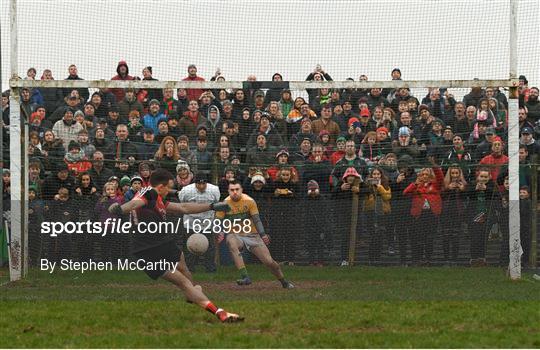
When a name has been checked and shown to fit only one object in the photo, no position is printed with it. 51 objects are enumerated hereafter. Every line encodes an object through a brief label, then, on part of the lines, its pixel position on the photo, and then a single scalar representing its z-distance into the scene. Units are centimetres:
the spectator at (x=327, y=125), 1936
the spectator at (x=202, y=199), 1862
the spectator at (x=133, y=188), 1884
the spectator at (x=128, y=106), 1941
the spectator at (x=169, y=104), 1942
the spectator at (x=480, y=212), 1883
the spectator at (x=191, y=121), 1941
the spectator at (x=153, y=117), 1942
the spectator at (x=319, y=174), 1914
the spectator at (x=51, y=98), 1938
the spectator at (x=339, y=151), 1936
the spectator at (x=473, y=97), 1911
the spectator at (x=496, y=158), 1889
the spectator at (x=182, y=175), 1894
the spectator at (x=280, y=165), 1908
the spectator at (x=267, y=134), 1928
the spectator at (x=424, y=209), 1891
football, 1852
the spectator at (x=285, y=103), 1911
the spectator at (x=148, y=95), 1945
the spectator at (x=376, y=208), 1909
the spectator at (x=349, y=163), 1920
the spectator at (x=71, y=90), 1864
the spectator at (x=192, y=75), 1898
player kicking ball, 1275
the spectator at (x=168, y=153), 1909
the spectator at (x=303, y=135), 1934
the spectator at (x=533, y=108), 1975
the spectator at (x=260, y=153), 1931
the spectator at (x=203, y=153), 1941
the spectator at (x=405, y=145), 1931
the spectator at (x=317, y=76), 1894
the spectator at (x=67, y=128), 1923
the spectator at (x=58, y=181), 1886
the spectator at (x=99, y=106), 1916
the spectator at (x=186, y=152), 1927
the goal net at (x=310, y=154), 1845
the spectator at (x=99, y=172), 1908
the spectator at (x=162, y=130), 1937
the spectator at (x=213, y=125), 1950
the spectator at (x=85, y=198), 1862
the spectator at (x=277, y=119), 1917
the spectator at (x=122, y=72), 1878
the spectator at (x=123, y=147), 1941
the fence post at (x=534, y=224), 1873
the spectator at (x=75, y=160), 1914
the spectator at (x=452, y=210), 1891
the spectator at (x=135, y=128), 1933
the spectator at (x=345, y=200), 1909
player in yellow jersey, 1670
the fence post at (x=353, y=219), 1909
